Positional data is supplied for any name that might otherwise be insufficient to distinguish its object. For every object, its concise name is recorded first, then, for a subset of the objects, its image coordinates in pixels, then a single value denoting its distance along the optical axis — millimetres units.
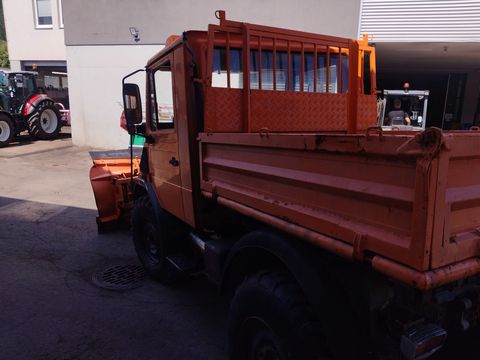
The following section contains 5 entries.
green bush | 33712
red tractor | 16219
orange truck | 1600
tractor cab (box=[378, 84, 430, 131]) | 12859
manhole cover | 4441
